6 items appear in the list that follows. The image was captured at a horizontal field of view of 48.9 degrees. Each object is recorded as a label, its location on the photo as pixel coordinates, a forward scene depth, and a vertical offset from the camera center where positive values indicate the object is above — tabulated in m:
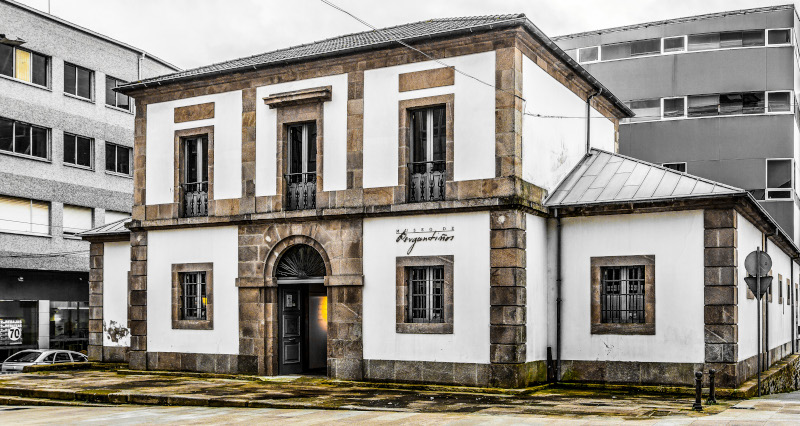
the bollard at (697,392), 15.70 -2.53
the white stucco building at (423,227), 19.78 +0.57
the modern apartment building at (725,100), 37.84 +6.59
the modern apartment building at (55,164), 35.12 +3.72
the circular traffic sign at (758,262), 17.25 -0.24
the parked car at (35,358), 27.66 -3.42
